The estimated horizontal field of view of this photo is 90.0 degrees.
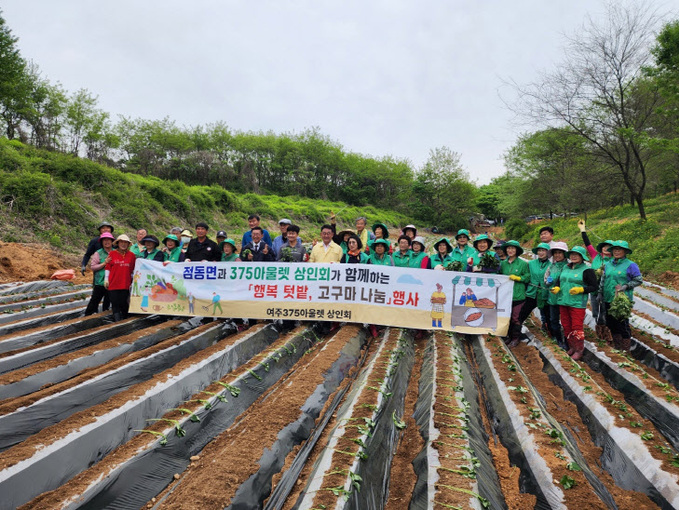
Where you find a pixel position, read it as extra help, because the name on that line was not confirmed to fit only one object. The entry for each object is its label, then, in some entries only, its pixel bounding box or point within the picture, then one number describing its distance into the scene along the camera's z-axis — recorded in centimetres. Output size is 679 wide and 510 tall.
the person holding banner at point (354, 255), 601
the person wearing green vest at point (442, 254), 607
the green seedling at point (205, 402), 334
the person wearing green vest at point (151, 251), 667
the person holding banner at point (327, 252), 615
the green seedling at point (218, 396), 353
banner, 554
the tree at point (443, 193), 3778
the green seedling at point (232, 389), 368
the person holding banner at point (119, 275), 596
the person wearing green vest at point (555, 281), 539
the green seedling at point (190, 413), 316
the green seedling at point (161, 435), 281
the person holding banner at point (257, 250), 627
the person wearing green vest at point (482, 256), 578
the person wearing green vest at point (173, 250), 668
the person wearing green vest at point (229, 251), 638
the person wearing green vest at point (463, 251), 607
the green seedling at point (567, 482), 245
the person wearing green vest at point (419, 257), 602
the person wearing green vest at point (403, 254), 612
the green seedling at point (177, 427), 296
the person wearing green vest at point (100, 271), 603
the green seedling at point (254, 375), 410
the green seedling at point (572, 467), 260
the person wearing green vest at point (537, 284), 562
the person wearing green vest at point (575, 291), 483
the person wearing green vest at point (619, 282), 525
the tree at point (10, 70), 1688
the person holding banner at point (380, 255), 594
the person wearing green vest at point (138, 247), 714
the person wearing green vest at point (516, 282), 553
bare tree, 1366
